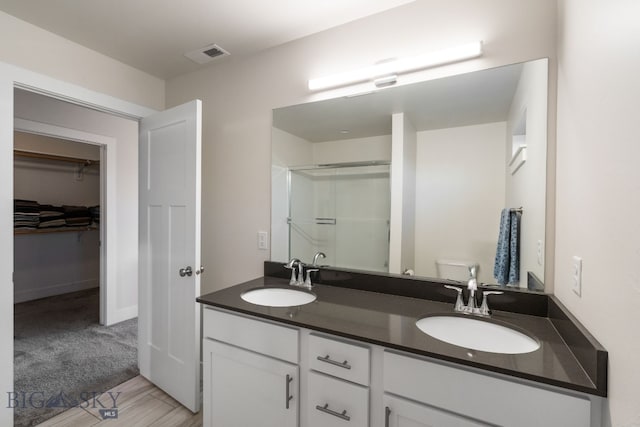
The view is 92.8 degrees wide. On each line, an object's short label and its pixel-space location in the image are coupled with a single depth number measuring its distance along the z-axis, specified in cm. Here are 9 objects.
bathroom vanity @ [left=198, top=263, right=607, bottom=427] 83
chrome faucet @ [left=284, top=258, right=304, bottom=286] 173
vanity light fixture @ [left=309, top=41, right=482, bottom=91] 136
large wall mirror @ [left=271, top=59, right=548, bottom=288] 130
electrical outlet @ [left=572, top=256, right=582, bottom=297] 94
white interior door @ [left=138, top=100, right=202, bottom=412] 181
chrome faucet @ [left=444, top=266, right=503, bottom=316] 124
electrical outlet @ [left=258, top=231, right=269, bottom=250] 198
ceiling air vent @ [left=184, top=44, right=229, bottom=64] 194
